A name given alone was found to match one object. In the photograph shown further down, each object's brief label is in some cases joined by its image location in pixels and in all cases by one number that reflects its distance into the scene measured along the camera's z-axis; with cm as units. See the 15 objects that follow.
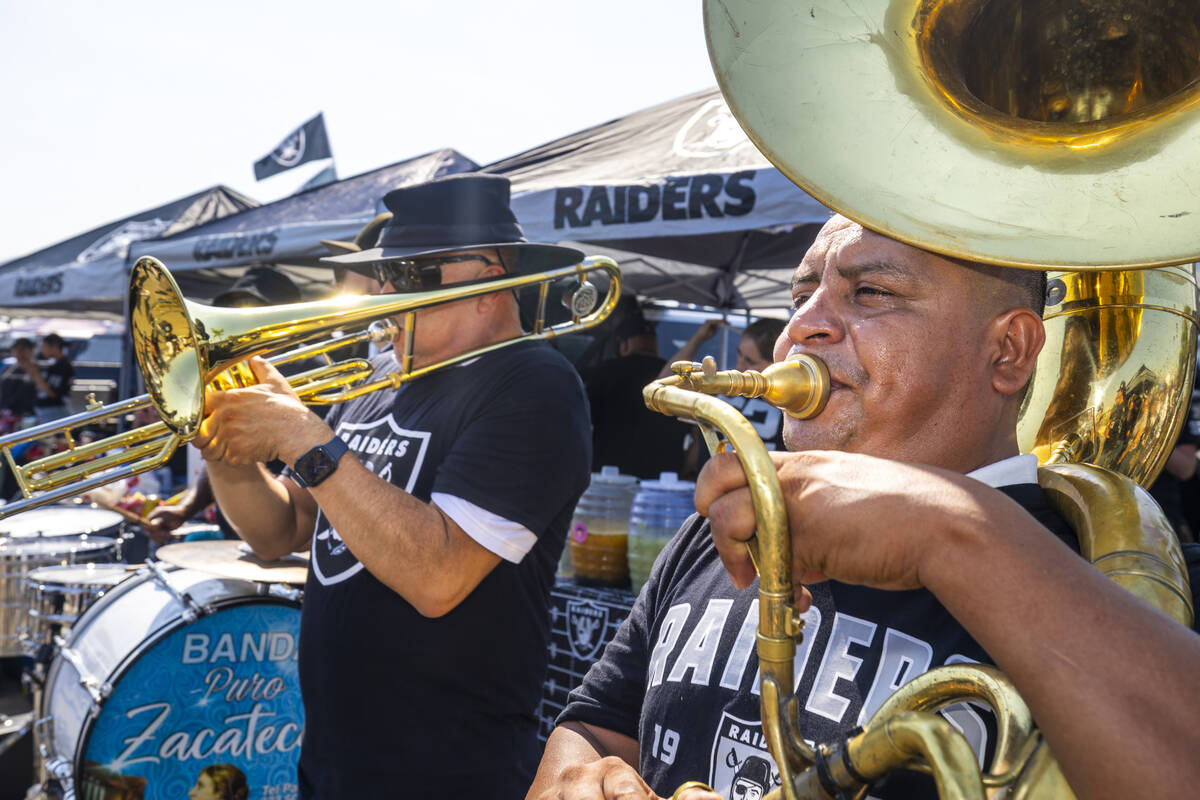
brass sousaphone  86
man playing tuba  77
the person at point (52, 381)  1100
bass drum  295
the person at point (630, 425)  484
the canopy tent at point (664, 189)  376
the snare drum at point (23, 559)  443
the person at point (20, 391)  1130
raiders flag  1001
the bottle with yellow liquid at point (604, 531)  342
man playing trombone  197
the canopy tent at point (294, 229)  573
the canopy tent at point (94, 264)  796
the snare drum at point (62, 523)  462
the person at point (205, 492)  462
